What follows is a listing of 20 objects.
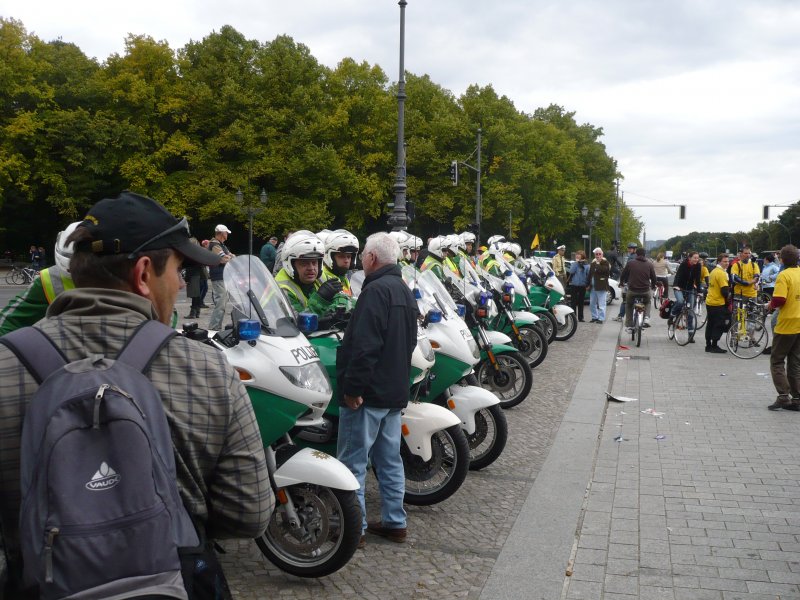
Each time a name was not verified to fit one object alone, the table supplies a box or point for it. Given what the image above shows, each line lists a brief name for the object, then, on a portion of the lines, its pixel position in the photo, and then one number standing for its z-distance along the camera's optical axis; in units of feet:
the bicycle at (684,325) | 50.26
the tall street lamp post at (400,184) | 68.85
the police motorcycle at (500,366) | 28.14
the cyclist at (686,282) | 51.31
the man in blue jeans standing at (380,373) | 14.94
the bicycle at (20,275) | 101.10
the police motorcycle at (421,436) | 16.40
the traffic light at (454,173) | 98.98
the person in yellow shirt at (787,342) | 28.96
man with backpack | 4.88
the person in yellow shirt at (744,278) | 46.78
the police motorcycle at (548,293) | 49.73
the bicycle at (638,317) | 50.11
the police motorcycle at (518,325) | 36.37
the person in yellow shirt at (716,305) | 44.45
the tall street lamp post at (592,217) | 174.21
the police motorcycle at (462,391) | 19.80
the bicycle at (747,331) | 44.37
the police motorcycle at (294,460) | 13.16
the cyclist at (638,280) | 51.31
